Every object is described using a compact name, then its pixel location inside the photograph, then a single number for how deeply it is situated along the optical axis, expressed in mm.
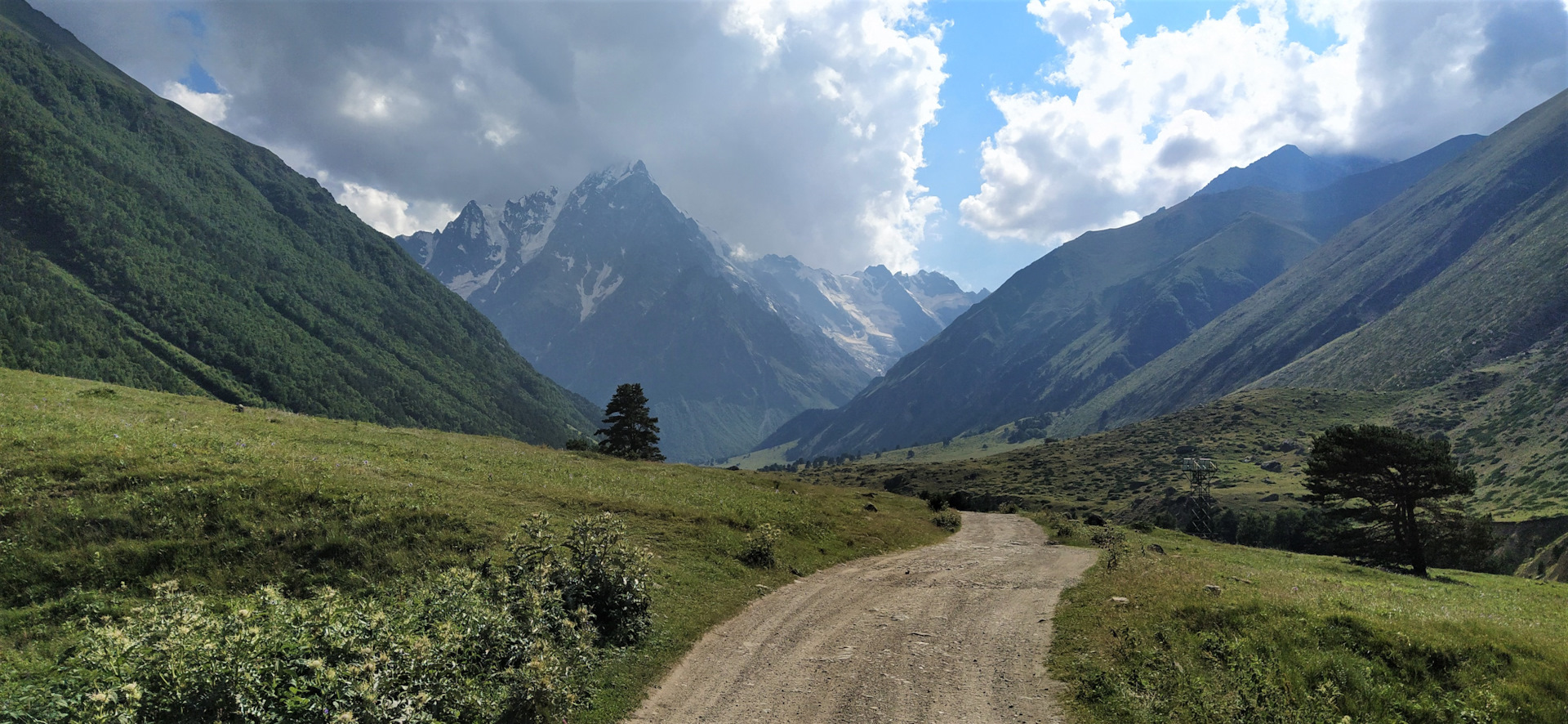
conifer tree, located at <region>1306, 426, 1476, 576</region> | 45875
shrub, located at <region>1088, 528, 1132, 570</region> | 28378
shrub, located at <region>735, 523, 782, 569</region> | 26086
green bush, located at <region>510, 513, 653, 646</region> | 17156
